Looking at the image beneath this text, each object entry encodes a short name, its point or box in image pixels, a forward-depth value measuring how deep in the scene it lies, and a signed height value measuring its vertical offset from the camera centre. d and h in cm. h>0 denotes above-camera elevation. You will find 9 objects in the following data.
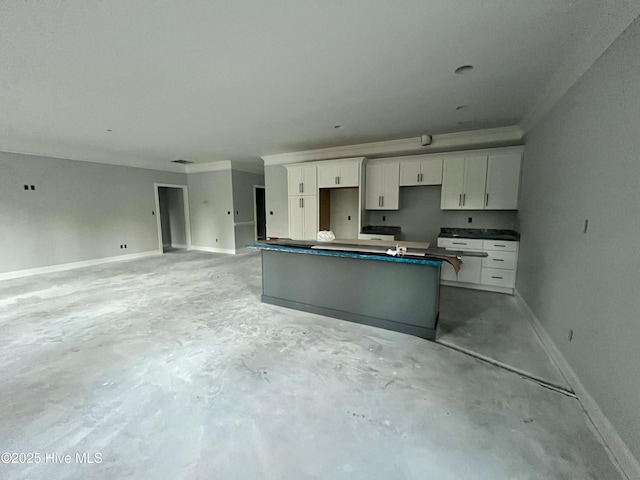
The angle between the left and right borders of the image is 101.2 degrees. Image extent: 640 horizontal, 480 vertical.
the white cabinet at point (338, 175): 522 +75
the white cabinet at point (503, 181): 417 +50
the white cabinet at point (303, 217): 575 -13
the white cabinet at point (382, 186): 505 +50
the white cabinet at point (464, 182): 439 +50
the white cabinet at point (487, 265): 408 -86
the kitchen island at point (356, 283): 274 -85
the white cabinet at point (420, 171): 468 +74
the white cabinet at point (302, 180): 568 +69
